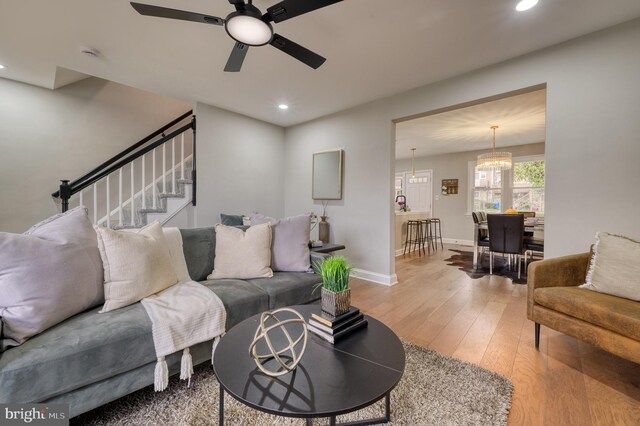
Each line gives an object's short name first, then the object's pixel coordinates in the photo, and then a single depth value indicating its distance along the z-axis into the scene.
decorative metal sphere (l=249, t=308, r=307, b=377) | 0.94
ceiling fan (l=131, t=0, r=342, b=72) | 1.54
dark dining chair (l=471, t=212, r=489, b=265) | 4.44
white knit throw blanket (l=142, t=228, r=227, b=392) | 1.40
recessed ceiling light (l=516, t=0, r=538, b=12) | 1.90
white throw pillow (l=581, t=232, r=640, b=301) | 1.76
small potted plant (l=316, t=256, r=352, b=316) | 1.27
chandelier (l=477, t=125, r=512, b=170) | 4.88
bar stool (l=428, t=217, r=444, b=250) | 6.39
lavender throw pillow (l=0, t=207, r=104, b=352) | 1.21
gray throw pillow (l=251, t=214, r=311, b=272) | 2.42
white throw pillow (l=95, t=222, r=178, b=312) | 1.55
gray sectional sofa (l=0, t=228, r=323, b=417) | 1.07
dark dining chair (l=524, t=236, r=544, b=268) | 3.81
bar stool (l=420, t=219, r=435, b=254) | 6.11
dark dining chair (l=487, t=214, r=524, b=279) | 3.79
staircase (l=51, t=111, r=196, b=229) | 3.36
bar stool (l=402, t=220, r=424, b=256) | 5.84
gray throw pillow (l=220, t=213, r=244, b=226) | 3.81
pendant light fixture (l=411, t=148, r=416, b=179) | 7.67
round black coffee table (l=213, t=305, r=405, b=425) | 0.86
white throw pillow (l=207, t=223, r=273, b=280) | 2.21
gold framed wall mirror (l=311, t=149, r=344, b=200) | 4.17
